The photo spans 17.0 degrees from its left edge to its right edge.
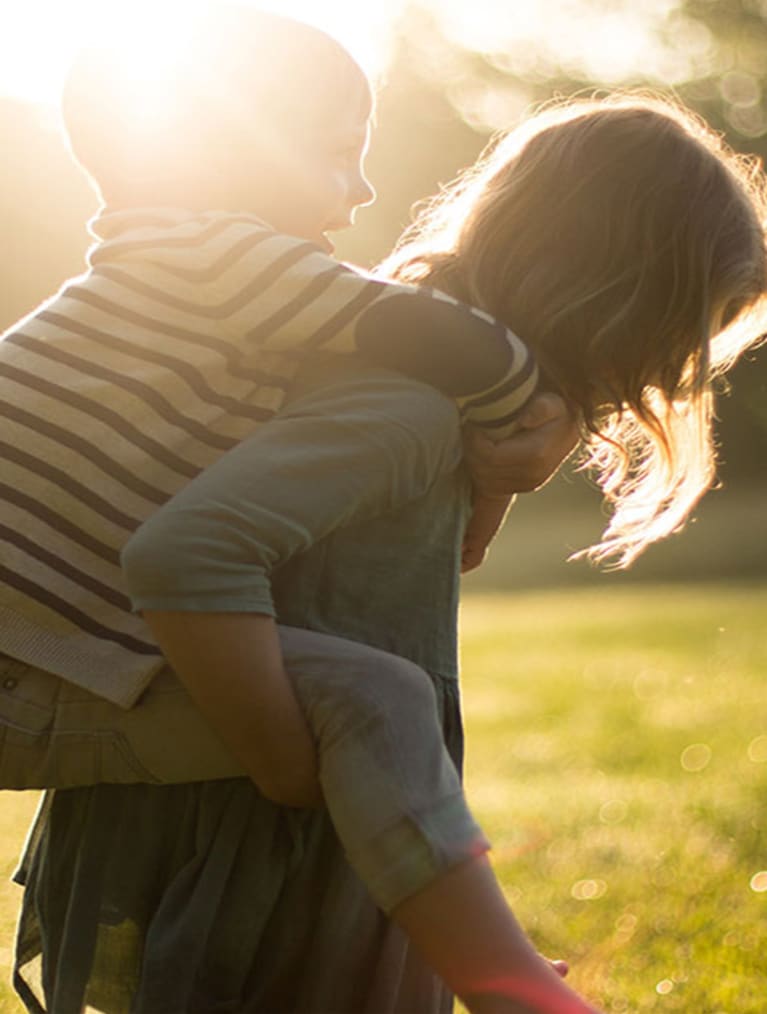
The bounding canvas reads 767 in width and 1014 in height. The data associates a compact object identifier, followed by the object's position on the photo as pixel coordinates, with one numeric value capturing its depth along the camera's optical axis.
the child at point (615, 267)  1.76
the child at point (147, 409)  1.63
